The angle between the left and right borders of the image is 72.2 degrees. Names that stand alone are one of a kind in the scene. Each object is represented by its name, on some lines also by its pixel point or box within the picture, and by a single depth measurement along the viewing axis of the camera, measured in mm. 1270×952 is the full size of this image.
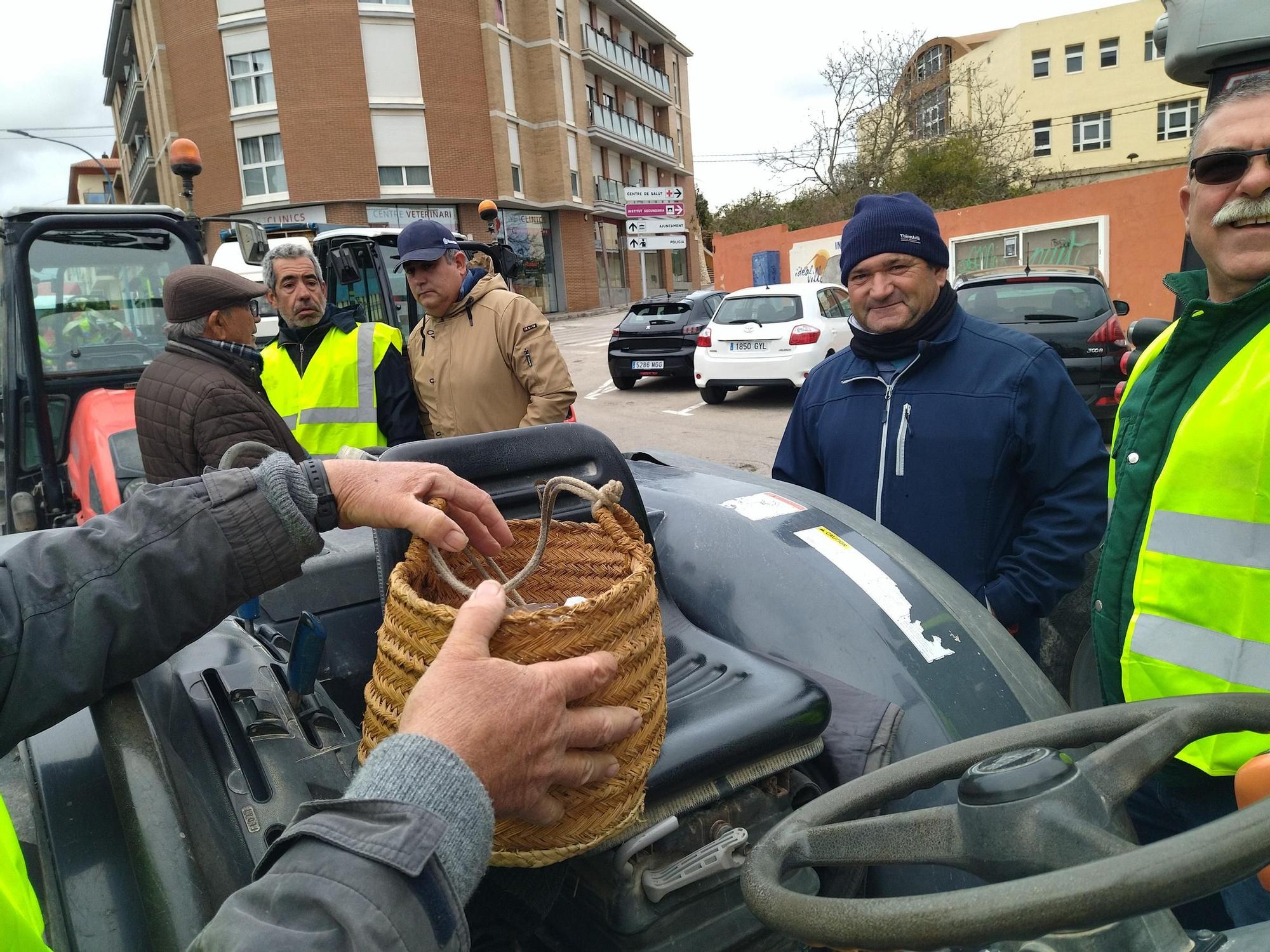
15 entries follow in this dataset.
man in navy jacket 2242
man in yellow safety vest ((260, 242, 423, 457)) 3893
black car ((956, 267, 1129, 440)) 7066
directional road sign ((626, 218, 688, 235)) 24656
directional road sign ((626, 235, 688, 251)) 23953
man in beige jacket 3803
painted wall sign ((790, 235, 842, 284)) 23016
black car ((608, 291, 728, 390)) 13406
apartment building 28812
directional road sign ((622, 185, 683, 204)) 25406
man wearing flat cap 3027
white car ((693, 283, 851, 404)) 10977
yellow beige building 40344
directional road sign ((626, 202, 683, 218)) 25109
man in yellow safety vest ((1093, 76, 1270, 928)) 1371
